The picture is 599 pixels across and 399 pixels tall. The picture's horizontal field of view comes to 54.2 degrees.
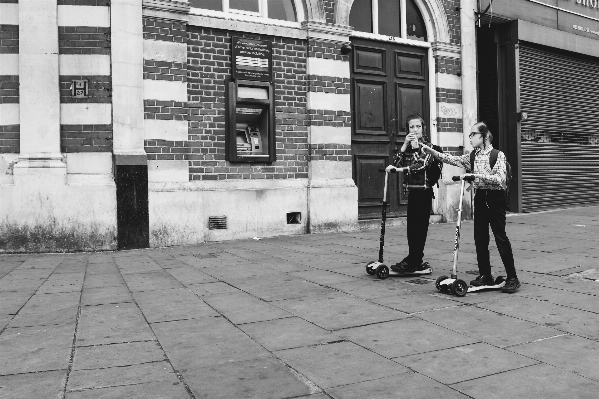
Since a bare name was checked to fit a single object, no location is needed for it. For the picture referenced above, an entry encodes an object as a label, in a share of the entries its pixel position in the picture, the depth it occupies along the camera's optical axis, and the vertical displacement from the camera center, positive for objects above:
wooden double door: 11.40 +1.66
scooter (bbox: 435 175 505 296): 5.34 -0.85
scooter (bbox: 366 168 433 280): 6.25 -0.82
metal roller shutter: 13.62 +1.48
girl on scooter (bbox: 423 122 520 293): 5.61 -0.10
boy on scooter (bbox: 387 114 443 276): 6.34 +0.07
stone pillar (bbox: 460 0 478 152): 12.66 +2.73
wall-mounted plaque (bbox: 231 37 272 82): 9.97 +2.35
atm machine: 9.87 +1.27
